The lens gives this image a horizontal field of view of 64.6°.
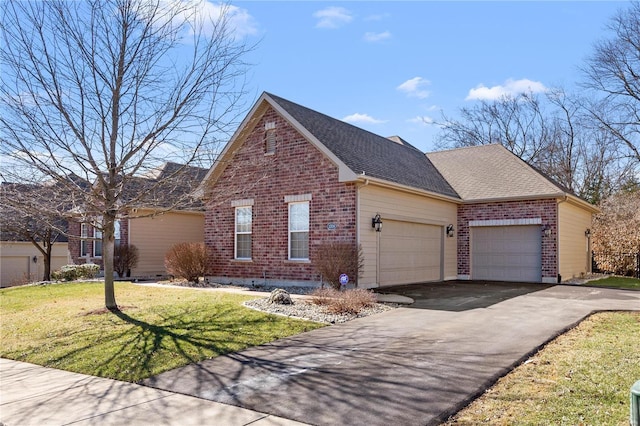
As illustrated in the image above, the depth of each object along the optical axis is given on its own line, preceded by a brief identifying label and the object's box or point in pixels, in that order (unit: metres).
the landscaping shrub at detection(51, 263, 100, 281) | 20.20
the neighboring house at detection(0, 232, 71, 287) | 28.66
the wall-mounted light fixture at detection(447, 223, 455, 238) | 19.77
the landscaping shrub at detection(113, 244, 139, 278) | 21.48
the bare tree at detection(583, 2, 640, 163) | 29.73
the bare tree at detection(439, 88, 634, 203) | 34.41
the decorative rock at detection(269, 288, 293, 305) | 11.99
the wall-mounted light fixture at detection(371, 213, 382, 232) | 15.34
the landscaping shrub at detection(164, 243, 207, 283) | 17.89
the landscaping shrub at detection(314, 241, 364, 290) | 14.38
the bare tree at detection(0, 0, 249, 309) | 10.19
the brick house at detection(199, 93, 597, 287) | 15.61
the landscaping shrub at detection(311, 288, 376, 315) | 11.02
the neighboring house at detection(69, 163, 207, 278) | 22.25
